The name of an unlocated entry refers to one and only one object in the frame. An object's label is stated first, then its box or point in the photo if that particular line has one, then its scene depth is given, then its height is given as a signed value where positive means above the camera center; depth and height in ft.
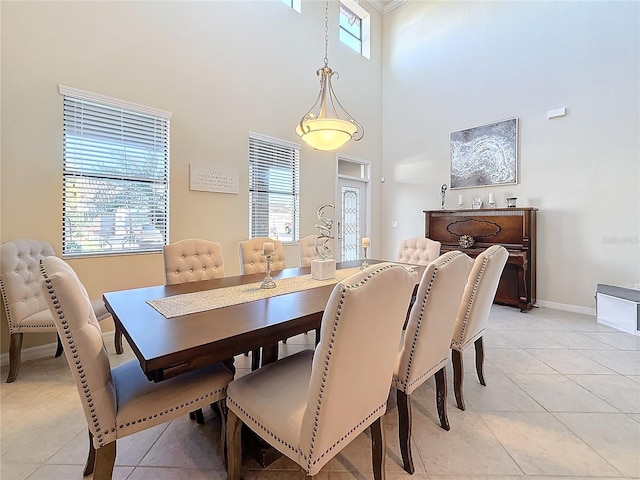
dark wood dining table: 3.30 -1.20
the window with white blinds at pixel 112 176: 8.95 +2.13
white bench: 10.12 -2.48
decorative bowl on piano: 14.38 -0.07
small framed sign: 11.36 +2.48
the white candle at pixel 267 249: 6.30 -0.20
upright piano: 12.84 +0.02
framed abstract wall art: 14.25 +4.34
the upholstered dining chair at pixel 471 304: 6.05 -1.36
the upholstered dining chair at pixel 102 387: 3.39 -2.05
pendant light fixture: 7.82 +3.01
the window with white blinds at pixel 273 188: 13.41 +2.50
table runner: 4.87 -1.08
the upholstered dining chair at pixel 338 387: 3.00 -1.82
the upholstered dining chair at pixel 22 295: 7.13 -1.39
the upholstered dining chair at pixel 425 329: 4.47 -1.42
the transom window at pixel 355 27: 17.69 +13.43
